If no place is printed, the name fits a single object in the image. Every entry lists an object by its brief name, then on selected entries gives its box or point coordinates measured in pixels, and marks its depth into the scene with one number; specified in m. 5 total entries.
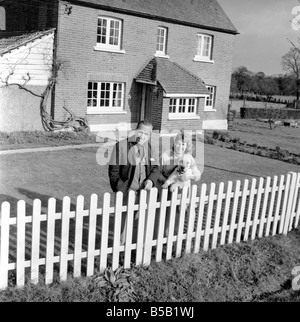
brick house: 17.89
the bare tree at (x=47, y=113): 16.93
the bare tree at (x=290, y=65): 42.31
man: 5.81
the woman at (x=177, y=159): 6.15
